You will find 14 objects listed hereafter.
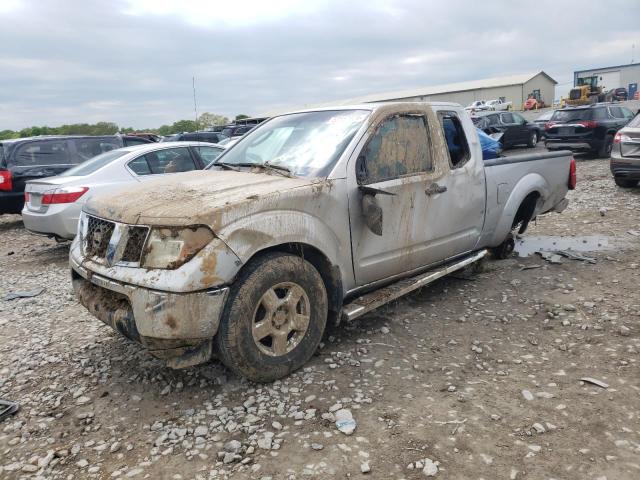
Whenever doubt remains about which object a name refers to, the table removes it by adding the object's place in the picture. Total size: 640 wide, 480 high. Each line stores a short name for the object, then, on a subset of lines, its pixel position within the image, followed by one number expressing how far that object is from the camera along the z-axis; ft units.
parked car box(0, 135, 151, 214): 27.32
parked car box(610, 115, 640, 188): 28.76
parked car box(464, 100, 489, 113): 140.85
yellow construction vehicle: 147.23
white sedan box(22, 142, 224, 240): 20.35
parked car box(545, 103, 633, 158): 46.83
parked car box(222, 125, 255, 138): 71.11
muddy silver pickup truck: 8.96
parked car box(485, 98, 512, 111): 145.18
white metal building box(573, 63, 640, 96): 193.54
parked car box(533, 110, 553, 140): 66.16
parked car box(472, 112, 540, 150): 63.98
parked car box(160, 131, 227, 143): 62.33
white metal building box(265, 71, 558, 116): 188.96
